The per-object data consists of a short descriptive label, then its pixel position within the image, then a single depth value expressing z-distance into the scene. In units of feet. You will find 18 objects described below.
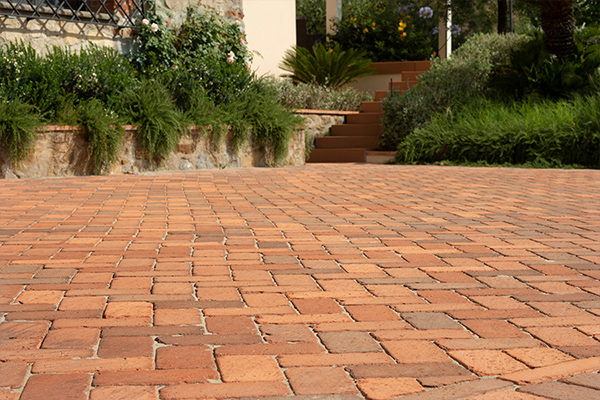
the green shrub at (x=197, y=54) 30.25
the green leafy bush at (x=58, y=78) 24.56
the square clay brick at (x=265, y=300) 9.45
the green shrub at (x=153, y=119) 25.98
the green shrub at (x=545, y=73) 36.35
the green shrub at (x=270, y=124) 29.37
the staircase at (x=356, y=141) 37.29
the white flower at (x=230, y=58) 32.22
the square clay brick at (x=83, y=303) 9.15
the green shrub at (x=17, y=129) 22.63
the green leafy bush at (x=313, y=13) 73.10
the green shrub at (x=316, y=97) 39.17
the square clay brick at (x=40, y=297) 9.41
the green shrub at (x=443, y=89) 36.65
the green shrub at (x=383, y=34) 50.88
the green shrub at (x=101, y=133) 24.52
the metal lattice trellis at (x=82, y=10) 27.20
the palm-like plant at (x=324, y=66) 44.24
